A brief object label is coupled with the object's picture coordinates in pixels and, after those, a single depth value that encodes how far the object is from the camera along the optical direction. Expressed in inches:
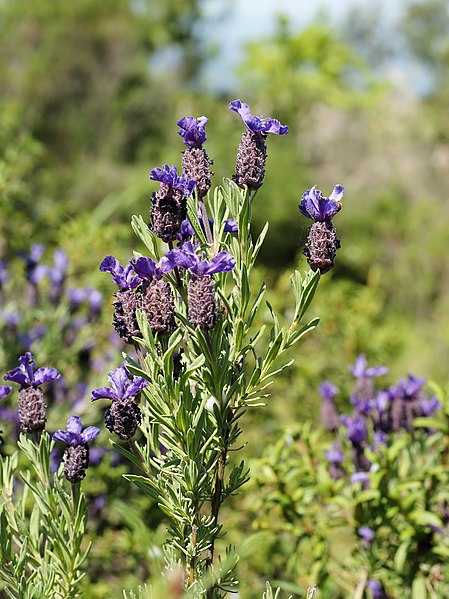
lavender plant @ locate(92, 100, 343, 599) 23.5
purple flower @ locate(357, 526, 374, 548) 30.5
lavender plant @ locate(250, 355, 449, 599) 30.8
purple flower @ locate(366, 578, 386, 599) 31.8
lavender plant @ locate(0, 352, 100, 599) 24.6
